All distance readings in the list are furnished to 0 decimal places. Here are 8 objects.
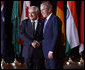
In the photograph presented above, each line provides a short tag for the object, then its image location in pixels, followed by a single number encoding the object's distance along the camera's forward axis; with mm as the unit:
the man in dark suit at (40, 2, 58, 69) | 3856
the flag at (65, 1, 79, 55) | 8314
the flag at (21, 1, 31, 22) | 8495
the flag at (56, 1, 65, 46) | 8356
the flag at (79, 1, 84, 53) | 8420
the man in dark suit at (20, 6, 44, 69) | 4320
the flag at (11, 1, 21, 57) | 8433
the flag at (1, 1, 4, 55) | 8227
